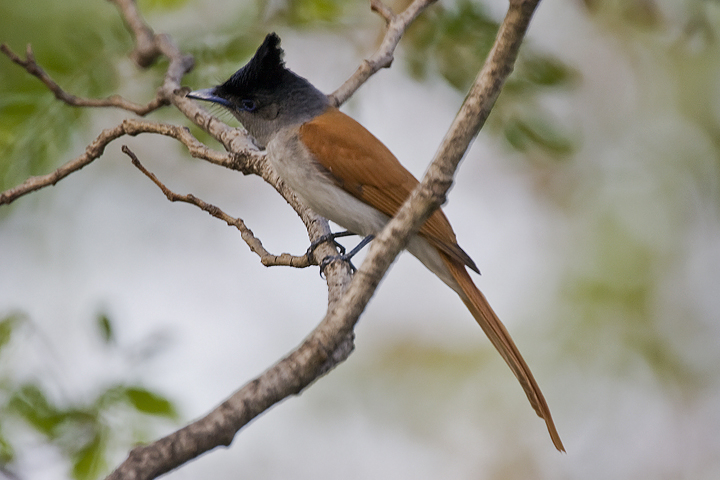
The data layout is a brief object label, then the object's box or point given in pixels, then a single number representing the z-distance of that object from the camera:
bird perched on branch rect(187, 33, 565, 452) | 6.14
